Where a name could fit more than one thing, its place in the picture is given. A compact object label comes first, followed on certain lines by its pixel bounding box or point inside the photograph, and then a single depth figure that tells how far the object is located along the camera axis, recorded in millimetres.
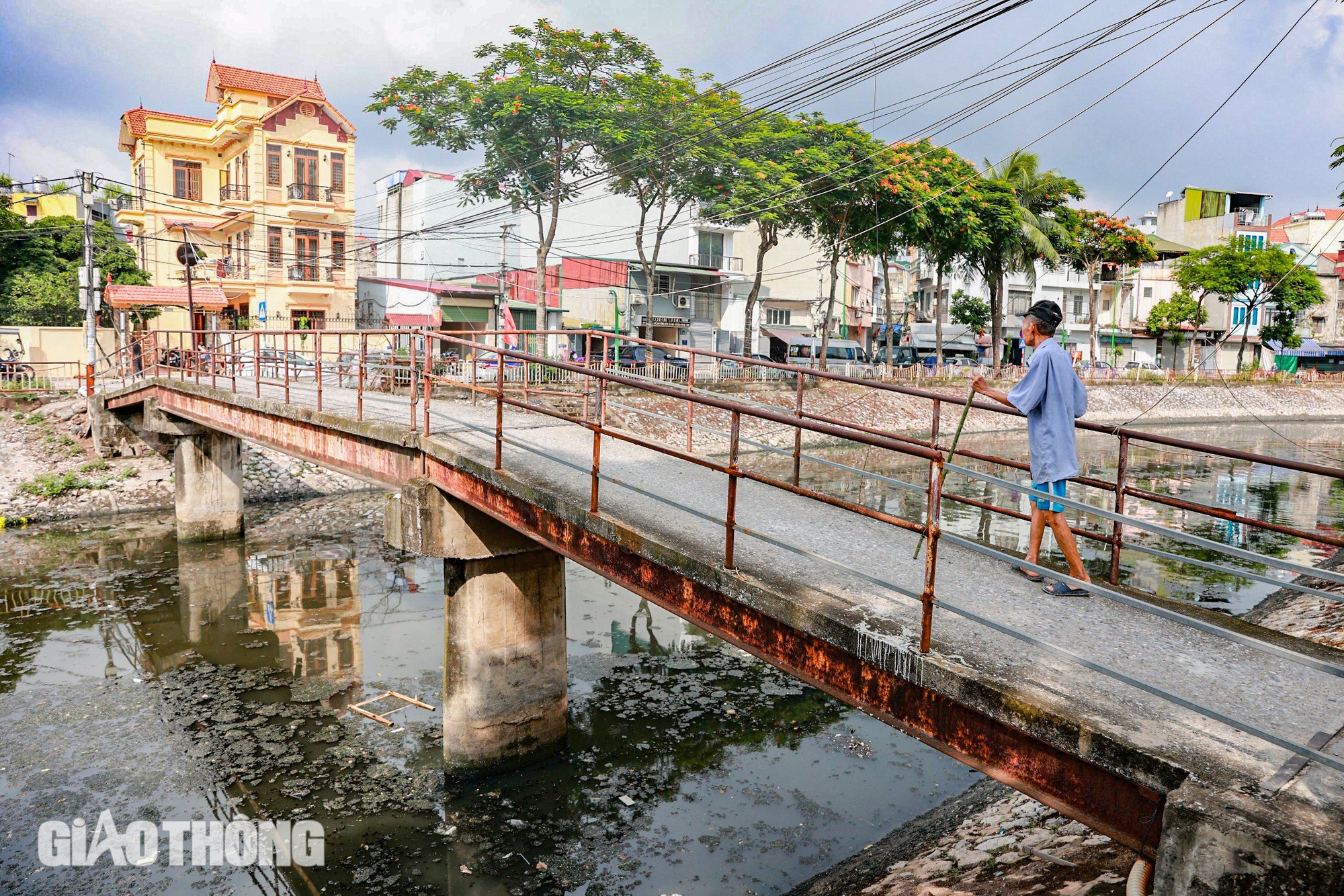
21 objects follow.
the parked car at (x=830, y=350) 49094
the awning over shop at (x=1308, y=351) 58906
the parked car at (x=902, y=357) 50906
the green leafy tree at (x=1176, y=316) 51219
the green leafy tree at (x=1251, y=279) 48125
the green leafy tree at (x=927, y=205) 31781
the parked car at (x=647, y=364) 30856
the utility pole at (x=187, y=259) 22384
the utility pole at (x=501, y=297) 36375
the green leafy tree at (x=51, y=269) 31766
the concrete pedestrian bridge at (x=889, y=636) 2930
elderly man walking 4727
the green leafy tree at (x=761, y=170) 29500
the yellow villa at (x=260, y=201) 35812
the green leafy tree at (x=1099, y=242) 41469
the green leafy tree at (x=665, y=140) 28016
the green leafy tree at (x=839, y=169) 30312
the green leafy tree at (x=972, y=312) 51344
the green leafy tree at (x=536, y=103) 26750
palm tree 36312
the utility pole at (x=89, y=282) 23344
